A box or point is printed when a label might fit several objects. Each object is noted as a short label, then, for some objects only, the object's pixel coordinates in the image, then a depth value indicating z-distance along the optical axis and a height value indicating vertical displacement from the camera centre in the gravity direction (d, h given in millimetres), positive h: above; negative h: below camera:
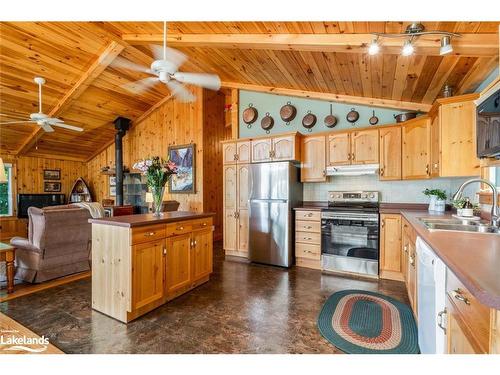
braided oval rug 1992 -1287
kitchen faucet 1809 -190
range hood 3838 +220
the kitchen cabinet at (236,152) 4637 +613
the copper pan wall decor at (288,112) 4648 +1328
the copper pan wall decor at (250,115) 5018 +1389
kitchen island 2344 -778
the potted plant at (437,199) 3342 -217
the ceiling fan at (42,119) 4332 +1148
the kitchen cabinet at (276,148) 4199 +618
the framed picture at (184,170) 6203 +374
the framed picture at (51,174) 7372 +345
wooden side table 2998 -917
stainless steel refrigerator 4113 -437
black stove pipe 6969 +897
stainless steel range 3613 -785
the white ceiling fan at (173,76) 2426 +1166
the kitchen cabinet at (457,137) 2512 +473
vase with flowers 2875 +126
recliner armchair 3316 -789
